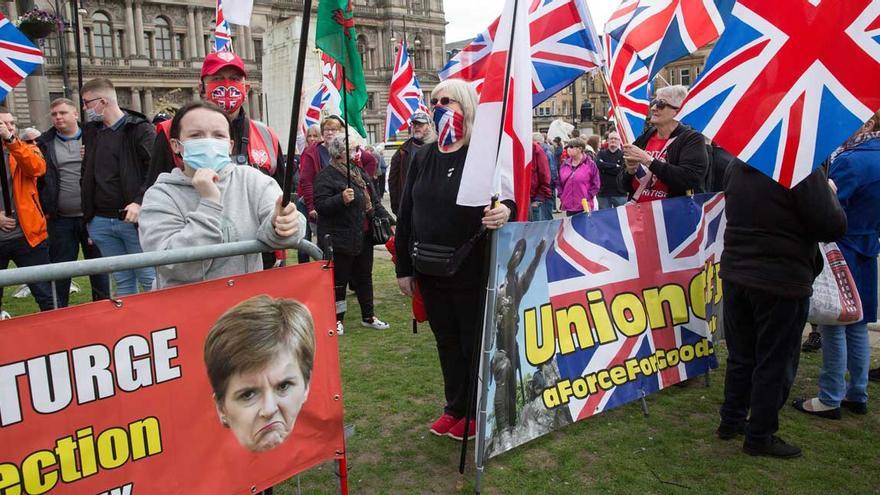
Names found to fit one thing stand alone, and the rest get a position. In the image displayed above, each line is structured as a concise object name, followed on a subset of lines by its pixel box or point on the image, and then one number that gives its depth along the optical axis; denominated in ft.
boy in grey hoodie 8.83
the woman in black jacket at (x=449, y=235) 12.31
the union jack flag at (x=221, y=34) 23.73
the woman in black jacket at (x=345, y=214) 21.01
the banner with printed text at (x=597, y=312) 11.78
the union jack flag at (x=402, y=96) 41.06
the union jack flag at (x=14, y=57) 16.01
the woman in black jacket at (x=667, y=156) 15.97
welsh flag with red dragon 14.24
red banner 7.02
